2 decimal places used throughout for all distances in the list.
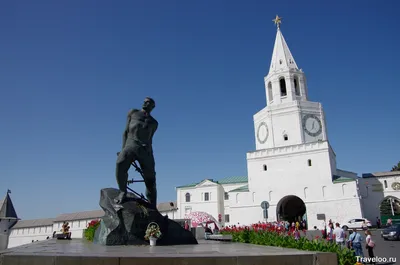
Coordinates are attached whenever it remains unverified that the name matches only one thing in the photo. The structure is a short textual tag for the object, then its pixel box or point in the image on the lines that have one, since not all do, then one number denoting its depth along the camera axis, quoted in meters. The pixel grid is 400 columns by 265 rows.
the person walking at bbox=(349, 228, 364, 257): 12.13
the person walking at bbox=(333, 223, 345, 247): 13.09
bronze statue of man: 9.24
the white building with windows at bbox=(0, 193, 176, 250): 58.12
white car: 31.63
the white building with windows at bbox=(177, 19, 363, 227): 36.09
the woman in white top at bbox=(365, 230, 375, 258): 12.42
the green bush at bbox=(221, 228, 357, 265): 6.79
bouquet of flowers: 8.20
